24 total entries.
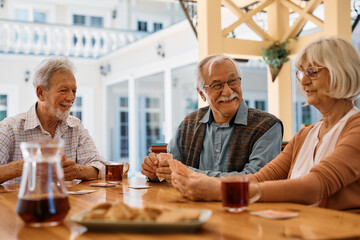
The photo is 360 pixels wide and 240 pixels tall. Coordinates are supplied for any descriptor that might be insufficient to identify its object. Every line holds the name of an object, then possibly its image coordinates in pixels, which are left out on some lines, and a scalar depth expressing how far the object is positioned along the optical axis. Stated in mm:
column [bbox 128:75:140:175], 9805
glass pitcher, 1079
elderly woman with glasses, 1423
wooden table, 964
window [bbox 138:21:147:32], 12731
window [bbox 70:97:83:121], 11063
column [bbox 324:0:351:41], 3938
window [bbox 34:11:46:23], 12023
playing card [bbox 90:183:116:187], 1993
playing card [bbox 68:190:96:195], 1726
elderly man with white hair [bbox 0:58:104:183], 2430
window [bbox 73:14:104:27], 12523
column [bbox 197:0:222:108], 4277
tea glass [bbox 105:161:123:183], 2066
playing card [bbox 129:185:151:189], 1911
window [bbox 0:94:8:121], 10039
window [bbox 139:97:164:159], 10141
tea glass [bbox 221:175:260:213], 1237
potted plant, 4879
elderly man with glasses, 2197
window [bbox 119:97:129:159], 11312
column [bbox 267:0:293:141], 5020
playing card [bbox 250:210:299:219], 1142
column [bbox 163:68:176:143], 7991
